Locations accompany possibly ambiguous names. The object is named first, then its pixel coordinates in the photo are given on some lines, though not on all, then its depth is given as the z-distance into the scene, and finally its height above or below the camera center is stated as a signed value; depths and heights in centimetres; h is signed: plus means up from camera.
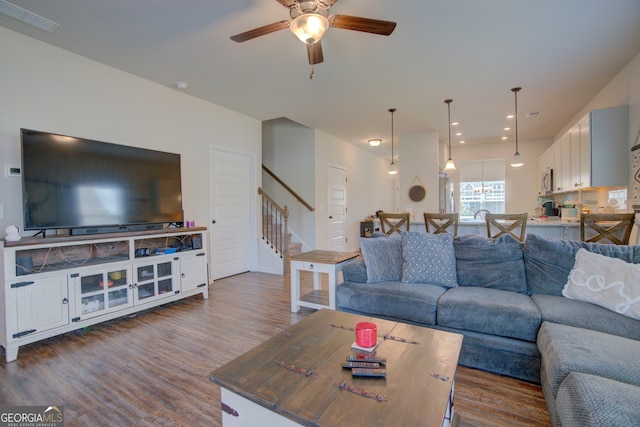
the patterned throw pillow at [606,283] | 191 -54
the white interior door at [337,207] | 687 +6
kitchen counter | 380 -29
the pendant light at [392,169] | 561 +77
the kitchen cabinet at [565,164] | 464 +70
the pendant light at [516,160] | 468 +76
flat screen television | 265 +28
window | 764 +56
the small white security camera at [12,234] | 245 -17
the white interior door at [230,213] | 477 -3
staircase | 521 -39
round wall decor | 644 +38
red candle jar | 147 -63
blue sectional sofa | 132 -73
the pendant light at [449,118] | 454 +163
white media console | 238 -65
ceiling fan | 202 +134
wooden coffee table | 104 -71
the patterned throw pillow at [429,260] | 272 -48
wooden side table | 298 -63
